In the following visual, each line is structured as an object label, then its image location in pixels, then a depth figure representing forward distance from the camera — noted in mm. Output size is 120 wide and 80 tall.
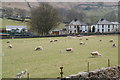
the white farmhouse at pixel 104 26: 112750
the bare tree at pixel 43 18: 74438
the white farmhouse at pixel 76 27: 113312
